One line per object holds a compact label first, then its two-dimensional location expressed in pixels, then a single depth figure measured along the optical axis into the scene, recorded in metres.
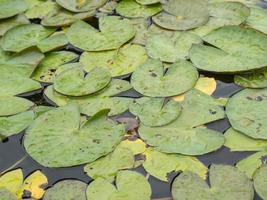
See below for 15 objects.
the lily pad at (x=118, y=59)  2.77
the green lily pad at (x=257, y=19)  2.86
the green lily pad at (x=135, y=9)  2.95
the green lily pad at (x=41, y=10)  3.00
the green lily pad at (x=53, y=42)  2.85
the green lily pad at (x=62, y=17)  2.94
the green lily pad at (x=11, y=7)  2.97
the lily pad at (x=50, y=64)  2.78
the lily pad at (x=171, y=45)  2.79
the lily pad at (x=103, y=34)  2.84
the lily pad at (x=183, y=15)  2.88
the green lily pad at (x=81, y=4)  2.98
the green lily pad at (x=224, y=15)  2.87
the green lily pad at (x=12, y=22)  2.94
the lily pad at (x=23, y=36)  2.86
